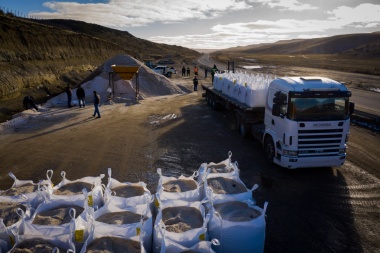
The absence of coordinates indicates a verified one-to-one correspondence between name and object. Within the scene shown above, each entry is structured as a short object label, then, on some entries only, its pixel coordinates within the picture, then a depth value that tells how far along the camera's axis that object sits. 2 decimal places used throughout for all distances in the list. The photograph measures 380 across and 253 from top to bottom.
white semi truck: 9.15
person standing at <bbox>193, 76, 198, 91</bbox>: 28.06
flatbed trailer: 12.47
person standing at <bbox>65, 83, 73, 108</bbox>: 20.09
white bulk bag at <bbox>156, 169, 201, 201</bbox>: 5.58
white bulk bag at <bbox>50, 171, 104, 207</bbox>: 5.43
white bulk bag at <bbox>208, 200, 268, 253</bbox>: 4.98
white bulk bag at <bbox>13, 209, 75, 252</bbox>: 4.24
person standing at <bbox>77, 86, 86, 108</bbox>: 19.95
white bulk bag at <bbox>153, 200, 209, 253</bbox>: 4.39
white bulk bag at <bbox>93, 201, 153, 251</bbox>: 4.50
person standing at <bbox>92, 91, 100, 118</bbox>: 17.18
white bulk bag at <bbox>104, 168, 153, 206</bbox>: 5.42
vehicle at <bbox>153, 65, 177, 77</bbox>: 39.94
